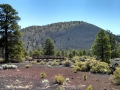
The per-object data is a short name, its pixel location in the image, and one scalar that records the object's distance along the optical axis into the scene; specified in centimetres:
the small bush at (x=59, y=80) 783
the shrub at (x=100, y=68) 1150
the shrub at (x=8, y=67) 1271
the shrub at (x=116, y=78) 773
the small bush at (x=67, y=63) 1661
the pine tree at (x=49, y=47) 3936
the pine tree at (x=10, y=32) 1879
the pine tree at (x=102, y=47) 2318
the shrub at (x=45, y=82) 779
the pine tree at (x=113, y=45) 4067
